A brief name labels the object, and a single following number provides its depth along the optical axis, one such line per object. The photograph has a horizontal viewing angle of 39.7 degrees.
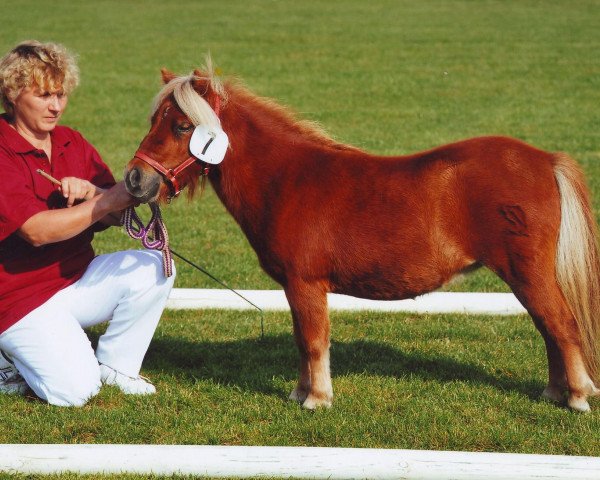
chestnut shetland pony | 4.33
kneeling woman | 4.57
